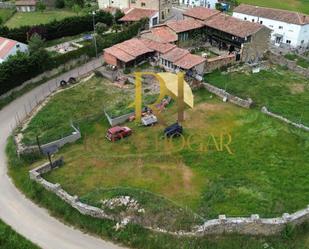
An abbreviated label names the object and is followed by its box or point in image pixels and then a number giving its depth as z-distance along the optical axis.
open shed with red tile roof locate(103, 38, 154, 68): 53.97
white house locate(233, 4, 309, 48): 64.19
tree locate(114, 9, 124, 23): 71.88
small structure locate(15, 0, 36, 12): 85.50
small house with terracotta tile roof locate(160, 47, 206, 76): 50.97
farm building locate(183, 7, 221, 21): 63.69
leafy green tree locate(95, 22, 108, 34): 66.31
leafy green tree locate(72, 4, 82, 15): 80.81
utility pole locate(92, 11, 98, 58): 59.38
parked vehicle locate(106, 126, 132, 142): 39.28
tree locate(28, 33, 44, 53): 55.59
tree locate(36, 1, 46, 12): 83.19
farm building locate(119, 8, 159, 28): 70.38
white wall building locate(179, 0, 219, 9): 84.54
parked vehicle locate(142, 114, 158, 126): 41.66
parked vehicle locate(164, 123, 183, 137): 39.34
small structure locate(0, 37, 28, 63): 53.44
